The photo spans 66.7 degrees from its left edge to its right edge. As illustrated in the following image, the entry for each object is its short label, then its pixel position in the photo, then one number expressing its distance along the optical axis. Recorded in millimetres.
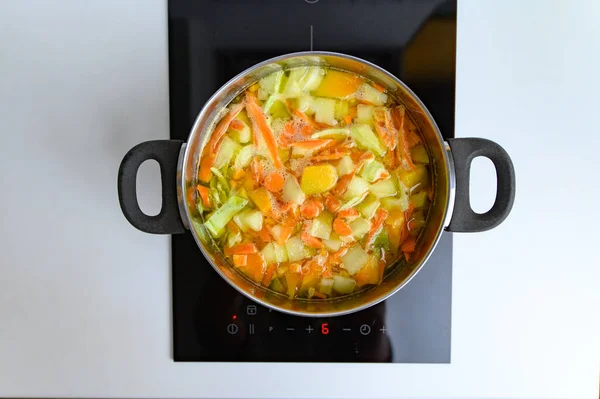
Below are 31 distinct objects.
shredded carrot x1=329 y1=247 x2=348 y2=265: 856
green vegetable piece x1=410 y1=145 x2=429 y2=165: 863
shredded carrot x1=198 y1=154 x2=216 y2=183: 853
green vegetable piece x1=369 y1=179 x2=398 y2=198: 848
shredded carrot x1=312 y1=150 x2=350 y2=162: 832
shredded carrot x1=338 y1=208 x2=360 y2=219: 837
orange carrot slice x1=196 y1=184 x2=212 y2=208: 858
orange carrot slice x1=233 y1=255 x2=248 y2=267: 858
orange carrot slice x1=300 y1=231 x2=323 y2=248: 846
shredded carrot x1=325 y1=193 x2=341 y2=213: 836
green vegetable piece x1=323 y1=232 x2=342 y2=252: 851
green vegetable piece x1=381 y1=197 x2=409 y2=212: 858
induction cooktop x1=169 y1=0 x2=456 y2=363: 899
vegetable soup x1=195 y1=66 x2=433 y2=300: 839
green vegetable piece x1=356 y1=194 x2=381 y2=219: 846
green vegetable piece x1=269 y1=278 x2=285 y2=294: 878
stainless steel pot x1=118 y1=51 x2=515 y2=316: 765
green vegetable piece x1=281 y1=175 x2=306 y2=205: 832
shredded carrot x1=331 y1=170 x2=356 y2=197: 827
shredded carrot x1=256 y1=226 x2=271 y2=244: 854
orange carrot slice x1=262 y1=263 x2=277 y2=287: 870
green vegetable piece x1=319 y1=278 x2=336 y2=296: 873
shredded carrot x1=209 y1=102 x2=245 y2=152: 850
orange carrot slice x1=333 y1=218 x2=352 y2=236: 837
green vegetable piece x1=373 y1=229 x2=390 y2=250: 860
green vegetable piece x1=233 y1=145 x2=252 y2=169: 852
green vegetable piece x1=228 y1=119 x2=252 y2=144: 850
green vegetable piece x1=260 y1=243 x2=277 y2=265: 857
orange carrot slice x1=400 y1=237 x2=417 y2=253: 868
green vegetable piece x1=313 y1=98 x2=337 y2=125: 848
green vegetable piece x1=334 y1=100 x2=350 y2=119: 852
